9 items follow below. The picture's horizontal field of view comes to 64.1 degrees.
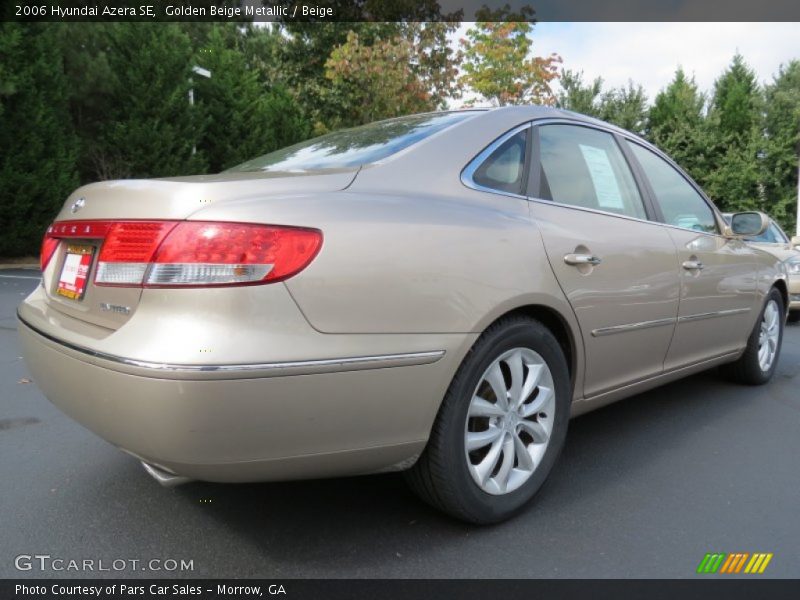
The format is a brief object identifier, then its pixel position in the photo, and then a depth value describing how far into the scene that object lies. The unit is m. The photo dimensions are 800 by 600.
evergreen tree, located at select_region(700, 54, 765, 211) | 22.11
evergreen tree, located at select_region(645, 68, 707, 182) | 23.17
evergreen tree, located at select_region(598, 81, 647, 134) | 24.61
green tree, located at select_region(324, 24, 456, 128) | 15.81
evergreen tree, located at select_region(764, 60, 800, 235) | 21.66
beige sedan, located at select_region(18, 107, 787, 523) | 1.75
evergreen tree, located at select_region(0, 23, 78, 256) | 12.98
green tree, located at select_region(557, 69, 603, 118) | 25.05
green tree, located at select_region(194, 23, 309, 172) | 18.34
